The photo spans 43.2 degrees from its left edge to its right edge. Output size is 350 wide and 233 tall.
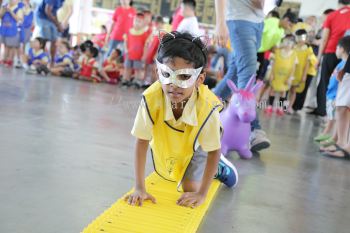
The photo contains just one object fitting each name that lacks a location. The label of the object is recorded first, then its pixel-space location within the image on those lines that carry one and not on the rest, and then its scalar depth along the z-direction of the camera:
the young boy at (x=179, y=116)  1.82
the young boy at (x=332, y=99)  4.03
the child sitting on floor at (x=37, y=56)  7.75
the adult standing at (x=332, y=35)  5.48
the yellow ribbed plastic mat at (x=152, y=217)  1.62
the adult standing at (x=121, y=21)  8.08
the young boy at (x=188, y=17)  6.33
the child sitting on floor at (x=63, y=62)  7.88
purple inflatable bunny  2.99
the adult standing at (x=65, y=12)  8.42
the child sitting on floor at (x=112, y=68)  8.00
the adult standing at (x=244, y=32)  3.17
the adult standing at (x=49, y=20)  7.23
